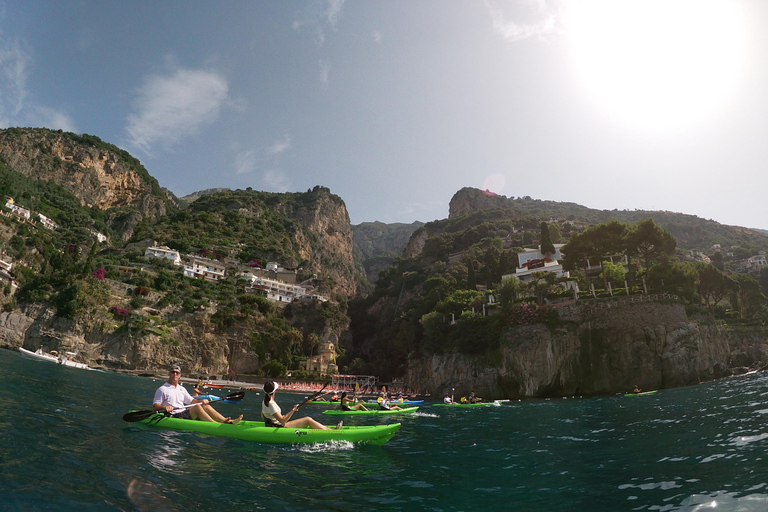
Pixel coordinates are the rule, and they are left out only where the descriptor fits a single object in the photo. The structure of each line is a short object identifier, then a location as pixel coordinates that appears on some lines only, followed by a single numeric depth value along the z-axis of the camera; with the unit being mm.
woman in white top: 10406
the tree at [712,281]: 60844
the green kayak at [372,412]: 21297
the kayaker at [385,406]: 23227
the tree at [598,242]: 48594
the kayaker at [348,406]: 21031
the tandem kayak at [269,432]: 10148
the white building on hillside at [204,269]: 75125
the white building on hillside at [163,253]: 75731
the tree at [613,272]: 48781
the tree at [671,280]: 45219
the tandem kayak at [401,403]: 26386
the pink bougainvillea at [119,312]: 53956
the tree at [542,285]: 50438
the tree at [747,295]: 64188
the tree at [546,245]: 75125
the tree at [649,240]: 46950
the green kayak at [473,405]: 31889
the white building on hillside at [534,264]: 63450
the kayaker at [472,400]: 34319
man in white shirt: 10641
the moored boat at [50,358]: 41606
